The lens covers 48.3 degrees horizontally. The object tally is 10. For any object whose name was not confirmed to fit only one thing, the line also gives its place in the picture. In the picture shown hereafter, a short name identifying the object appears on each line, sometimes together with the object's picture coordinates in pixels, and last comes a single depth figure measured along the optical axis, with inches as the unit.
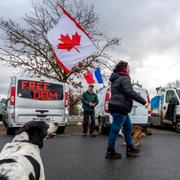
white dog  70.2
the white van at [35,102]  264.9
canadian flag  298.6
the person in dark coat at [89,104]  278.2
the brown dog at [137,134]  200.7
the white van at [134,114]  279.6
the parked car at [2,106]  328.3
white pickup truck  328.9
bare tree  469.3
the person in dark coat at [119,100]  156.1
